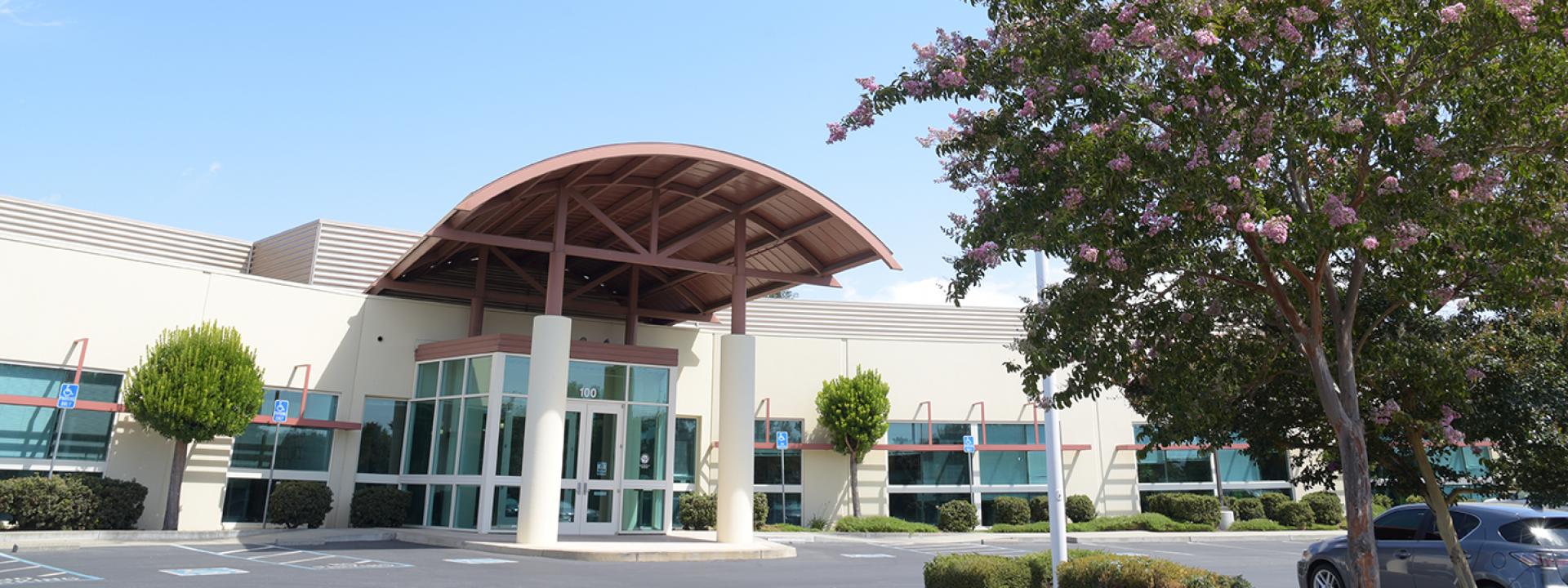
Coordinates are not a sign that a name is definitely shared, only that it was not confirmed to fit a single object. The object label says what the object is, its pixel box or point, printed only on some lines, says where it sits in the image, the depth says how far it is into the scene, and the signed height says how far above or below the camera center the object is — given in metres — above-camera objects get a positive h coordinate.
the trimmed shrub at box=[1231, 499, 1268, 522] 29.53 -0.13
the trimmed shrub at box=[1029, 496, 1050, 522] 28.47 -0.20
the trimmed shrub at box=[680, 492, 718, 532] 23.48 -0.40
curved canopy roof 18.81 +5.50
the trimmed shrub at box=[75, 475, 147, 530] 17.55 -0.28
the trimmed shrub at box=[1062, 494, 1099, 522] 28.19 -0.21
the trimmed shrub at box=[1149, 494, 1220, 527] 28.61 -0.10
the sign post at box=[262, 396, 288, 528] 19.83 +1.50
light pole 10.55 +0.07
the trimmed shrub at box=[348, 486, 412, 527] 20.45 -0.36
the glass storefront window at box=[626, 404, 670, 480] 21.22 +1.11
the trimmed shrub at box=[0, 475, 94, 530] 16.72 -0.30
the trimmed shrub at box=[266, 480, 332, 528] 19.70 -0.30
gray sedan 9.73 -0.42
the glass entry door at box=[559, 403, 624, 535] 20.41 +0.52
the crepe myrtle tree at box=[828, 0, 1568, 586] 6.73 +2.47
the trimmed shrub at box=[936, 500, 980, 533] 26.83 -0.42
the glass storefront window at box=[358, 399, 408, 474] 21.64 +1.16
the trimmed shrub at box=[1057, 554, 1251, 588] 9.56 -0.68
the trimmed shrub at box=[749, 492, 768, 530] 25.38 -0.34
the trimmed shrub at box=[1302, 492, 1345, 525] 29.95 -0.01
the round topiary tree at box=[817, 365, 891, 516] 26.03 +2.20
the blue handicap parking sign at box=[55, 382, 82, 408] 17.55 +1.52
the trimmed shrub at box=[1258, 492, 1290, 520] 29.73 +0.15
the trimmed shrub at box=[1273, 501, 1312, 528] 29.25 -0.24
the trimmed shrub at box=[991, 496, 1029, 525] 27.66 -0.25
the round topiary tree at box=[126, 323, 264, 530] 18.02 +1.76
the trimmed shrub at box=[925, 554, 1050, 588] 10.95 -0.77
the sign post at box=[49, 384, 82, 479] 17.55 +1.51
